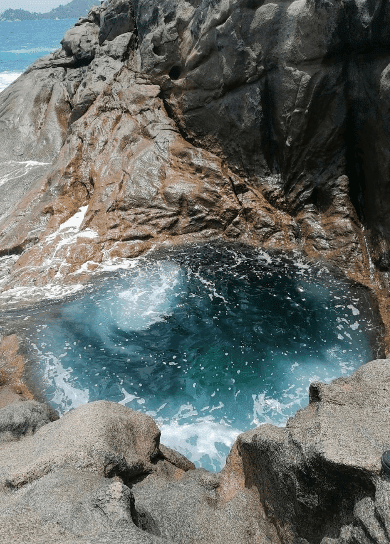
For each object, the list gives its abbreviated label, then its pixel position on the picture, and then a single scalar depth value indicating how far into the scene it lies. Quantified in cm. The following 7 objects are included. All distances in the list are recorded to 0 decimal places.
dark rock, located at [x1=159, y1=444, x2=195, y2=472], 771
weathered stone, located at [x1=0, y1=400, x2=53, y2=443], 789
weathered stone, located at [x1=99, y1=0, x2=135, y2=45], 2341
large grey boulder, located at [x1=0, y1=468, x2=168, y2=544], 459
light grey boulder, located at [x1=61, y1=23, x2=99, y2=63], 2698
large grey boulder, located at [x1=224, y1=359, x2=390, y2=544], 485
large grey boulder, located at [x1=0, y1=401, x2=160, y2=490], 593
